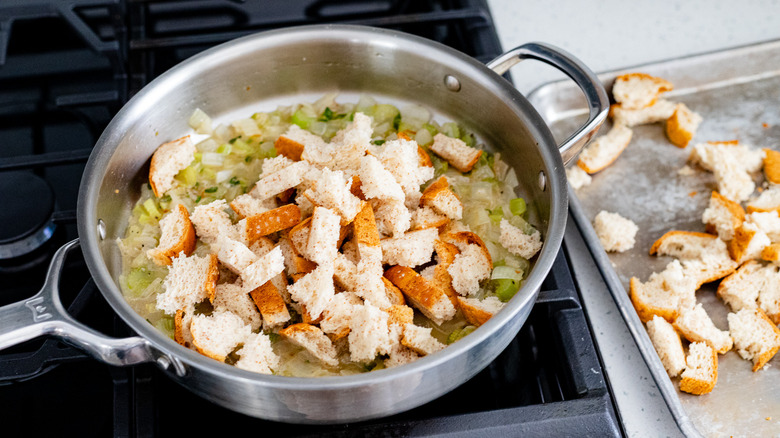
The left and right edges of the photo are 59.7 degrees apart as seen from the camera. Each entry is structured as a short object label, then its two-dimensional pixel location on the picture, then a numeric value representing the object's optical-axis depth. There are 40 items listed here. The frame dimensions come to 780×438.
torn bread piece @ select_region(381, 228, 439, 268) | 1.16
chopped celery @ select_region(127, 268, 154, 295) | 1.22
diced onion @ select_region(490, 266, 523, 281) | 1.19
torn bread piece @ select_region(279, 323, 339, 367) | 1.06
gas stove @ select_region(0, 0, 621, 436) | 1.08
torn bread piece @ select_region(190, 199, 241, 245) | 1.21
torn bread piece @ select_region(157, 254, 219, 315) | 1.11
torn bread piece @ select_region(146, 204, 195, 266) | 1.19
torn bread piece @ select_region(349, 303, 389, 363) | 1.03
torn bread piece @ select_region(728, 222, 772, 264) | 1.33
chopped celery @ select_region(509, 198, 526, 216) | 1.32
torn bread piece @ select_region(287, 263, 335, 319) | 1.07
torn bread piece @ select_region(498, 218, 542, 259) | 1.22
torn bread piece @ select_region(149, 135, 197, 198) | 1.34
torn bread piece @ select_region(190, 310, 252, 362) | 1.02
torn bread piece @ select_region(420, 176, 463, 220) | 1.24
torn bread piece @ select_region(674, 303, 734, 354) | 1.25
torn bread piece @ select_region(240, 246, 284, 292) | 1.09
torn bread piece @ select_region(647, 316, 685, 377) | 1.22
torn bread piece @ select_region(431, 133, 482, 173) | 1.37
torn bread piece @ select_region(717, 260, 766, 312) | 1.32
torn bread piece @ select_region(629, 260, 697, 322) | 1.28
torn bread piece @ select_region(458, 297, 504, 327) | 1.08
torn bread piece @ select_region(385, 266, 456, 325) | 1.11
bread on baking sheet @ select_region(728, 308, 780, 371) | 1.24
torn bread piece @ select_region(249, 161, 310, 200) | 1.24
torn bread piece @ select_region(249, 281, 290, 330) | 1.10
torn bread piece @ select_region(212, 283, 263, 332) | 1.12
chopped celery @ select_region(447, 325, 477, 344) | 1.12
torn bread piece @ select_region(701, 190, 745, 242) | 1.40
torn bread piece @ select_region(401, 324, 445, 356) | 1.04
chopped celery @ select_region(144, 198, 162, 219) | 1.33
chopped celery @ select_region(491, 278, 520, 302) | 1.18
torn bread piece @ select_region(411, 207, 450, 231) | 1.24
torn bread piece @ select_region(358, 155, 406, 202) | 1.17
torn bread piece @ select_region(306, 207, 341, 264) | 1.11
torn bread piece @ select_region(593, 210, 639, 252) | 1.41
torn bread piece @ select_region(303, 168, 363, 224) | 1.14
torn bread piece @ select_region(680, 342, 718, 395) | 1.20
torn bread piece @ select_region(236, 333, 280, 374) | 1.01
